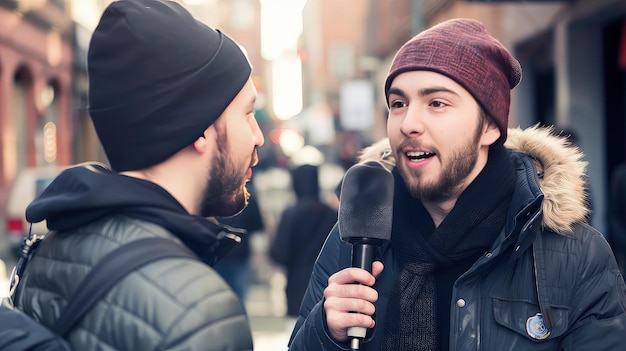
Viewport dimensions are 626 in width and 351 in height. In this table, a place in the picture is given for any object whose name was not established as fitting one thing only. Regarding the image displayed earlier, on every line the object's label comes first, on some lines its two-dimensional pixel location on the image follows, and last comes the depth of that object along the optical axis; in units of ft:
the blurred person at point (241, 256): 25.84
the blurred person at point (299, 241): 23.71
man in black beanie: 6.22
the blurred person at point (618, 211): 24.58
